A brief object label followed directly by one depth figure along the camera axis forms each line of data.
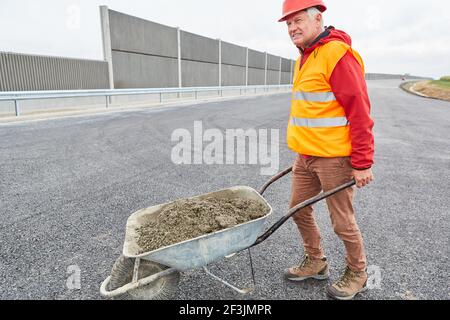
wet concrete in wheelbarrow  2.41
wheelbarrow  2.19
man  2.32
